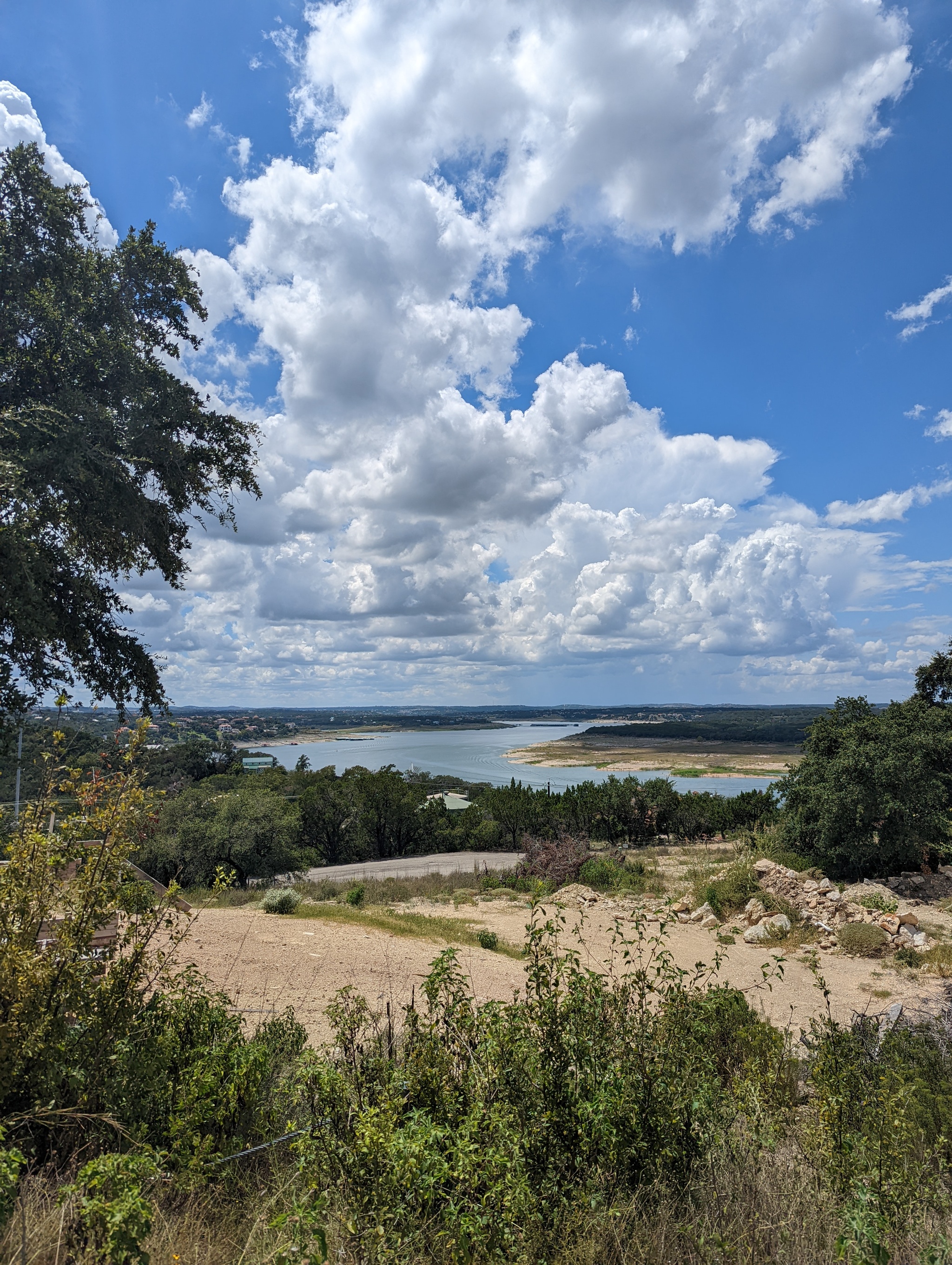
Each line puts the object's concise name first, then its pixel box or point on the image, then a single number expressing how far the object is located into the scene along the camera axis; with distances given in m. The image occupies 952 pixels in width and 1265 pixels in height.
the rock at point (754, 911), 16.34
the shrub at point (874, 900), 15.34
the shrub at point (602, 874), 23.02
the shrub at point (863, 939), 13.66
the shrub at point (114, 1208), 2.22
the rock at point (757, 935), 15.16
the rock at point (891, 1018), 7.81
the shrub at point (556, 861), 23.98
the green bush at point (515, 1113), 2.79
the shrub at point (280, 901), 15.93
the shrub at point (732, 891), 17.53
